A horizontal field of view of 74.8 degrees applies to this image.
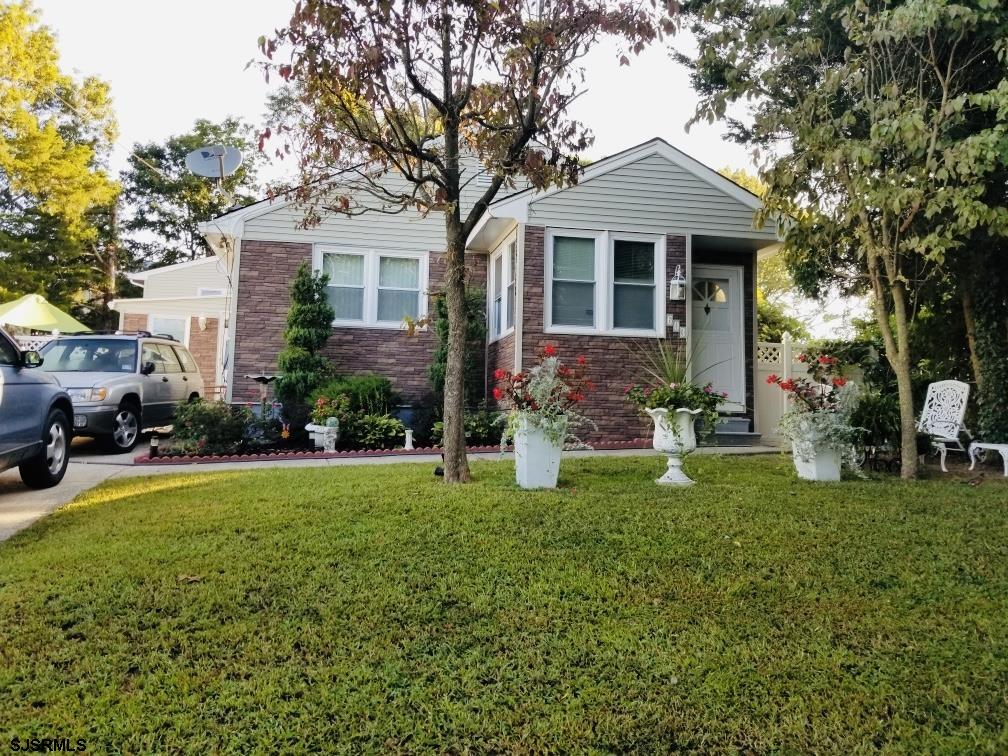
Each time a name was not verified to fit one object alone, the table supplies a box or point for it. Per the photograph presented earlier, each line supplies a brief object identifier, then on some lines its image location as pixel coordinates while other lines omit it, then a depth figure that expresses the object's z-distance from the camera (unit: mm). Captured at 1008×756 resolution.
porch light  10391
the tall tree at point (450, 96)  5438
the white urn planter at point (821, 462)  6797
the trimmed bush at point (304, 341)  11000
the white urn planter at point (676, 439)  6391
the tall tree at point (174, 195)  32844
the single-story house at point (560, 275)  10352
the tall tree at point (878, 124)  6285
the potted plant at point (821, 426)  6730
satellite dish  12386
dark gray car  5816
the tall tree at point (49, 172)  19859
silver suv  9508
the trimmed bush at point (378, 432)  10070
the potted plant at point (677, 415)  6402
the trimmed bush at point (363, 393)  10766
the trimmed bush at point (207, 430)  9289
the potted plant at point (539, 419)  6070
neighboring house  18641
